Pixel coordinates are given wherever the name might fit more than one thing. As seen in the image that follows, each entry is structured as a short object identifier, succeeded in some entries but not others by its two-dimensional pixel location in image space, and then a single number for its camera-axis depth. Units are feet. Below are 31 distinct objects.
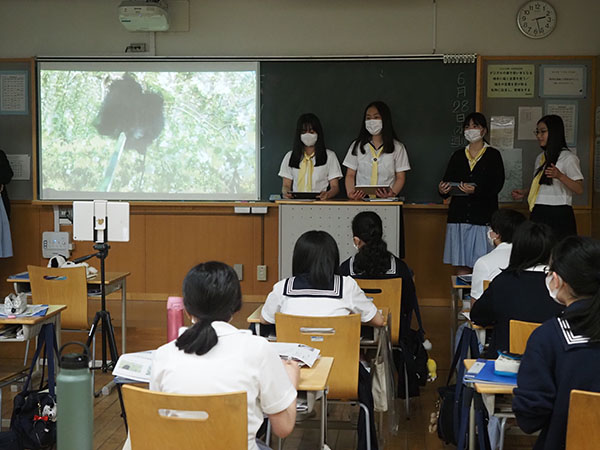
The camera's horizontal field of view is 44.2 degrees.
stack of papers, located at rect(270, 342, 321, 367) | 8.42
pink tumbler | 7.67
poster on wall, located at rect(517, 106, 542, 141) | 21.28
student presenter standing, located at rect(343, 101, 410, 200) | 20.16
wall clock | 21.22
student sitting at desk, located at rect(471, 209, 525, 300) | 12.66
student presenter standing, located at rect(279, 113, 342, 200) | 20.38
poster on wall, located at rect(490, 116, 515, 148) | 21.34
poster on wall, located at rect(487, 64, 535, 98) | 21.22
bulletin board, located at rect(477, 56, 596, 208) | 21.12
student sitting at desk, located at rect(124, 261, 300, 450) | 6.53
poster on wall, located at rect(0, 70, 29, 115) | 22.89
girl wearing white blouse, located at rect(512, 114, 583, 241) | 18.79
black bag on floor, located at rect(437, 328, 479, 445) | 10.77
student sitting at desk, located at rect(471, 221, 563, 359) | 10.30
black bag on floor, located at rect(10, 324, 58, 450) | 11.16
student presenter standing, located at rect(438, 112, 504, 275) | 19.23
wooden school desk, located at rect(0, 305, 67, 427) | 11.58
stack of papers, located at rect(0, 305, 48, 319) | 11.80
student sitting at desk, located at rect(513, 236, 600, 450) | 6.84
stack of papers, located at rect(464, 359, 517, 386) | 8.03
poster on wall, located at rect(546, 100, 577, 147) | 21.18
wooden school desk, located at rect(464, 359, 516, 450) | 7.80
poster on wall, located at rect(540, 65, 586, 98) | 21.12
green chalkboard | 21.47
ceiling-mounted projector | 20.86
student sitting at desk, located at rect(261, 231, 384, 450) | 10.47
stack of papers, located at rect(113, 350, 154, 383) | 7.69
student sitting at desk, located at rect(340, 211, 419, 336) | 13.34
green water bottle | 6.13
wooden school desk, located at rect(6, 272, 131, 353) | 15.66
